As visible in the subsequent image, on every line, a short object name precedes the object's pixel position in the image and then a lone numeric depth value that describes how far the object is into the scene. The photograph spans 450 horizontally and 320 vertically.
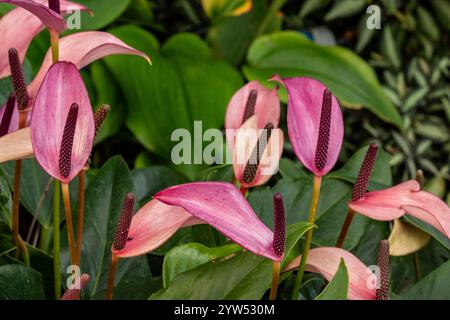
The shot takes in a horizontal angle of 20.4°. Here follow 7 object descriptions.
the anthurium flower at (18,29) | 1.02
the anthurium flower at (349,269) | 0.91
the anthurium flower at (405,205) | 0.92
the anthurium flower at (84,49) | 0.94
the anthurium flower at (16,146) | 0.90
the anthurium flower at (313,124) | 0.93
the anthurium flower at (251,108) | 1.04
